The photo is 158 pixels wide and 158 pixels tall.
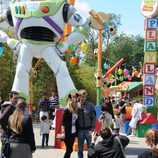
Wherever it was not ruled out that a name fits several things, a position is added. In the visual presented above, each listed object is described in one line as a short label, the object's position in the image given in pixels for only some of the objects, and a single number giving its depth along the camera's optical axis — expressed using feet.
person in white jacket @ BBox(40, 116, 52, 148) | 36.29
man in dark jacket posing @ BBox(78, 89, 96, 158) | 26.16
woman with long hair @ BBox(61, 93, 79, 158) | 25.66
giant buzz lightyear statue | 37.83
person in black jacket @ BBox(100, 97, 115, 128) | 37.91
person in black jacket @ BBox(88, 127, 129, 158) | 15.47
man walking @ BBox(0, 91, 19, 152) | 21.30
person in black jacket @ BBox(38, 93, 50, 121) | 40.47
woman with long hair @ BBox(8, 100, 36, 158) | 18.51
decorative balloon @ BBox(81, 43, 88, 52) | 49.39
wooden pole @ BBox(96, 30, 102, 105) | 55.11
